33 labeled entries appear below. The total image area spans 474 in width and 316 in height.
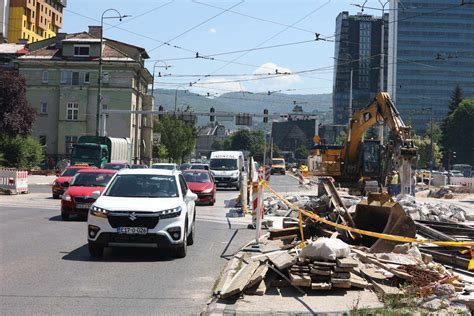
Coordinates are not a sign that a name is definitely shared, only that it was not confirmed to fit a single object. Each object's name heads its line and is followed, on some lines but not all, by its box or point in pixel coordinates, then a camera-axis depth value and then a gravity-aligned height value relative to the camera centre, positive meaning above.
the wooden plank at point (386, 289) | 7.87 -1.69
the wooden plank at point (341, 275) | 8.38 -1.58
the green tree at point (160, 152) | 73.06 -0.03
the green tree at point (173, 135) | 78.44 +2.12
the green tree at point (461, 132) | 98.31 +4.62
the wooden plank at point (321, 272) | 8.40 -1.55
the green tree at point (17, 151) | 51.38 -0.31
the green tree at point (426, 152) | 93.12 +1.19
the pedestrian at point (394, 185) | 29.08 -1.25
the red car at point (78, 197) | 17.75 -1.36
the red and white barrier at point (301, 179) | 42.81 -1.62
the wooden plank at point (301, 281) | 8.30 -1.66
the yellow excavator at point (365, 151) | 24.73 +0.34
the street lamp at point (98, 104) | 44.33 +3.30
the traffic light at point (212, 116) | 58.07 +3.44
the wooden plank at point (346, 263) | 8.40 -1.42
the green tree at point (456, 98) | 111.41 +11.42
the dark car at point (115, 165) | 32.33 -0.80
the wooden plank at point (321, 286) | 8.27 -1.72
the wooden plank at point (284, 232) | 13.28 -1.63
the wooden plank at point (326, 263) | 8.41 -1.44
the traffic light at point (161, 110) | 55.09 +3.90
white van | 39.59 -0.88
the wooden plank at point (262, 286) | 8.20 -1.76
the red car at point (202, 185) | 24.92 -1.31
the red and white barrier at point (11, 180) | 29.30 -1.57
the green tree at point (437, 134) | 107.59 +4.55
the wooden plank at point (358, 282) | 8.37 -1.67
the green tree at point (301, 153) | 140.39 +0.71
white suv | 10.86 -1.25
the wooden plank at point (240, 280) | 7.88 -1.68
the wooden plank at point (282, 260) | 8.65 -1.49
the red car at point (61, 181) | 26.19 -1.39
